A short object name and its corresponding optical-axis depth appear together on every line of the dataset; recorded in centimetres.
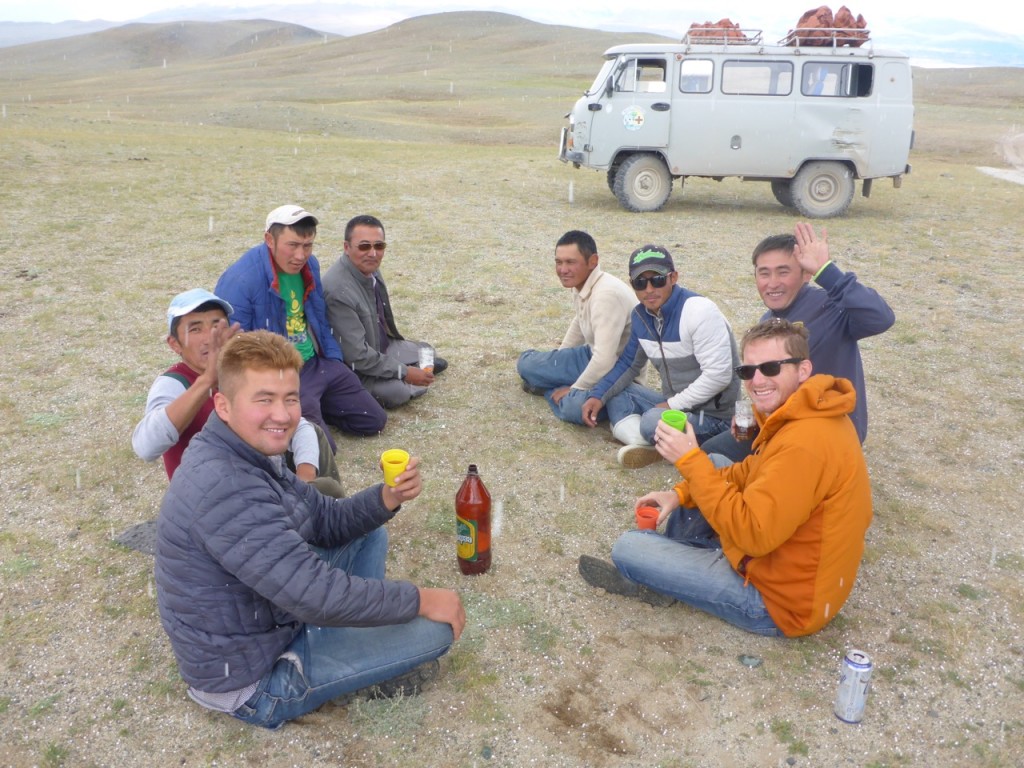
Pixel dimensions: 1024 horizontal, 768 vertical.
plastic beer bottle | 346
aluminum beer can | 278
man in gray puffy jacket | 242
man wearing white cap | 464
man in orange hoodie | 279
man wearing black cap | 449
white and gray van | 1166
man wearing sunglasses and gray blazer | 524
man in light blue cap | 323
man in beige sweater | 512
